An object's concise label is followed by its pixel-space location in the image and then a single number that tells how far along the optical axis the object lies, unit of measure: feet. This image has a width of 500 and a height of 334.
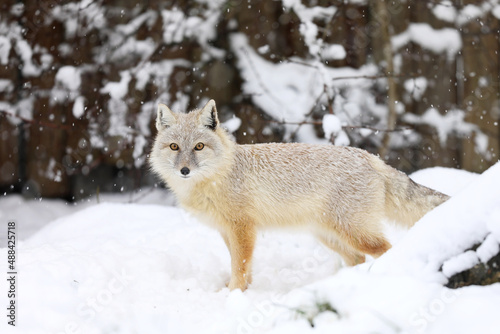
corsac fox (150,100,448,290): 24.82
